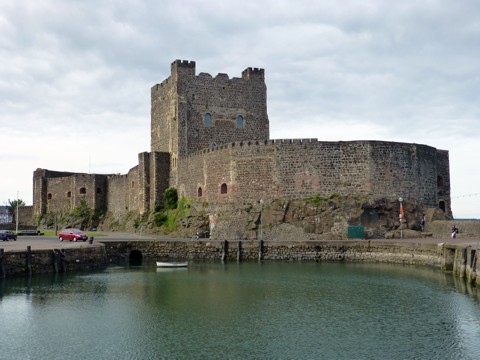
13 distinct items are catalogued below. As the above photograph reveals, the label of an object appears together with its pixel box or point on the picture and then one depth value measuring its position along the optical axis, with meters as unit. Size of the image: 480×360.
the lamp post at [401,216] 36.62
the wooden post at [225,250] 36.98
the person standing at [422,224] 38.37
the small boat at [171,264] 34.09
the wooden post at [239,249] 36.81
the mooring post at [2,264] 28.09
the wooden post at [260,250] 36.41
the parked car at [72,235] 39.75
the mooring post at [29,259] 29.38
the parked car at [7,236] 39.19
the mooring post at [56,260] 30.83
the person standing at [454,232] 34.28
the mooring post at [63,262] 31.20
